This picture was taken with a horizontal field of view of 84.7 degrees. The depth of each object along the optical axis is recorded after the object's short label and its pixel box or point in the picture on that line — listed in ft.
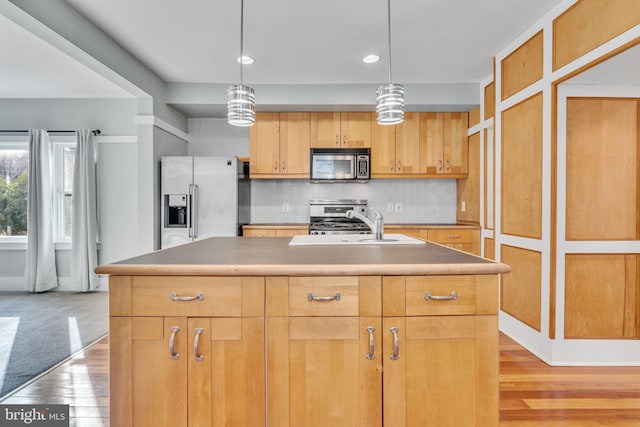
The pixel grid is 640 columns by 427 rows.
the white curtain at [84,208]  14.57
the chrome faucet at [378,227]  7.19
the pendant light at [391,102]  6.58
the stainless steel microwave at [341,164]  14.07
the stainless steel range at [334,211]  14.69
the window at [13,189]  15.60
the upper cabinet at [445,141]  14.23
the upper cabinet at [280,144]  14.20
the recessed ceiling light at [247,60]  11.02
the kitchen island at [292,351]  4.43
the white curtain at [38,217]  14.66
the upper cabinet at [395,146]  14.21
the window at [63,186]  15.42
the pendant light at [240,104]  6.63
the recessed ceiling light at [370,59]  10.96
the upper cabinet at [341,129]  14.19
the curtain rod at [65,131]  14.79
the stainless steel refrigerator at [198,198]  12.69
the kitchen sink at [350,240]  6.71
